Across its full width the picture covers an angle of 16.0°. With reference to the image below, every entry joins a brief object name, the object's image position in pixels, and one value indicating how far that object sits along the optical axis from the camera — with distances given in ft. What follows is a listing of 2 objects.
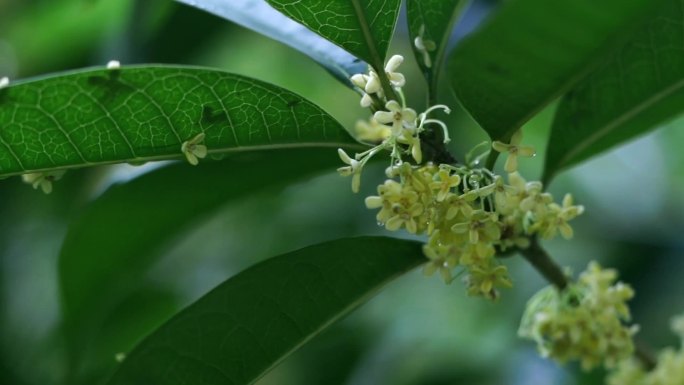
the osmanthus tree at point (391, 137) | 1.54
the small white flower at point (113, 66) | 1.54
